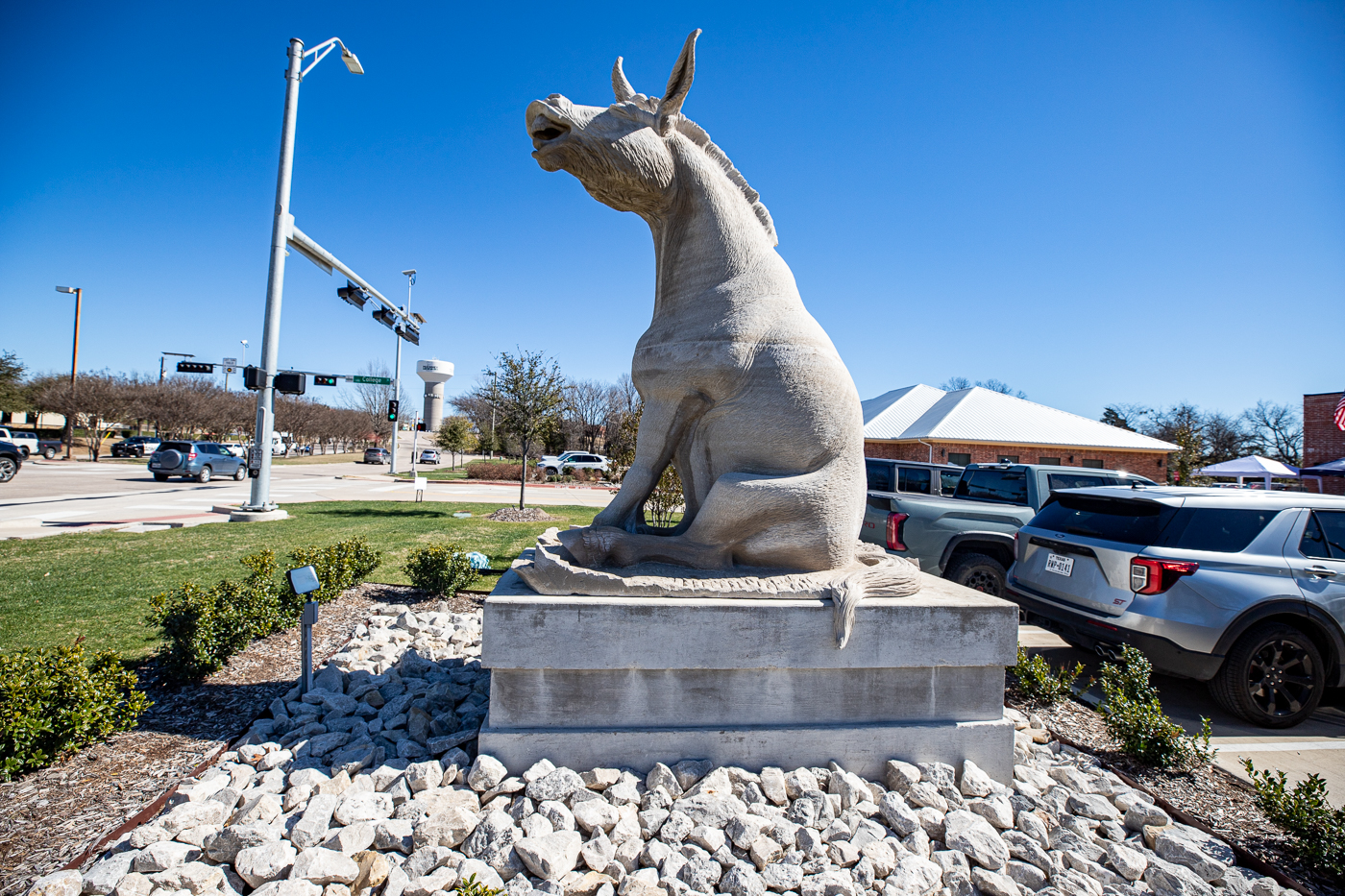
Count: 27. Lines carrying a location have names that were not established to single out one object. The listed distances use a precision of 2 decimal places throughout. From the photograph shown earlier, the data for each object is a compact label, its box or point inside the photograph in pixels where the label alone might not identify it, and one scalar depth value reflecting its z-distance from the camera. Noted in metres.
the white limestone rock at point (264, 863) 1.99
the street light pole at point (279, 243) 11.24
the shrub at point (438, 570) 5.98
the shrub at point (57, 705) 2.58
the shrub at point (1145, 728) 3.02
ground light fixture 3.28
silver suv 3.88
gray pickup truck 6.59
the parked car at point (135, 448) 32.00
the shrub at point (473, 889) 1.84
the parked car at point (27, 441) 30.05
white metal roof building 20.75
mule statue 2.84
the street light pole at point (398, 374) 23.39
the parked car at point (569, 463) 29.45
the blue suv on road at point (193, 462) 21.22
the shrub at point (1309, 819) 2.22
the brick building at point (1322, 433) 22.98
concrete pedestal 2.60
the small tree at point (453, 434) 41.00
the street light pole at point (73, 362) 30.88
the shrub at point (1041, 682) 3.84
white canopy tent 16.94
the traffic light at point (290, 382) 11.76
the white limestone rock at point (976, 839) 2.23
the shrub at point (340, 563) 5.55
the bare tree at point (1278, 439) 42.19
